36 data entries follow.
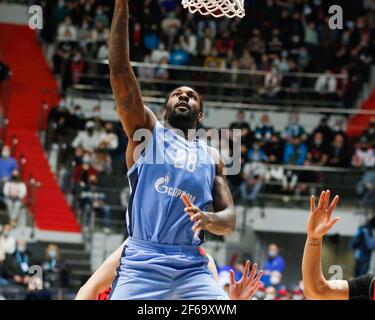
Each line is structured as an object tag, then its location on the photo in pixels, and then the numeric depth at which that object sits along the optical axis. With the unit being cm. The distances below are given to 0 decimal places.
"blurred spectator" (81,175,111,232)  1518
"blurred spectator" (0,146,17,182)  1546
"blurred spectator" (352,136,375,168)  1620
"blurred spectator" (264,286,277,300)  1249
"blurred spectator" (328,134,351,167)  1631
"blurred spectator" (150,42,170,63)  1814
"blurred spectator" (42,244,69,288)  1382
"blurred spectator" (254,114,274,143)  1645
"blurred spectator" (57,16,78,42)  1862
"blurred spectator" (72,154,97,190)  1555
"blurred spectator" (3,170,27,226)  1471
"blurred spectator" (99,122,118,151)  1605
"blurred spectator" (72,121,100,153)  1605
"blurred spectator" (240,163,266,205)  1557
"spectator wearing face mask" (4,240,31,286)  1359
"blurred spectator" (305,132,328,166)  1634
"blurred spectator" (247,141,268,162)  1599
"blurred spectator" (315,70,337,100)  1806
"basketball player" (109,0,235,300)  537
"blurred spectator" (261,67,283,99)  1784
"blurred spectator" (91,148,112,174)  1566
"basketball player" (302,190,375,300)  492
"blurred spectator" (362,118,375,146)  1659
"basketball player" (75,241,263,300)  622
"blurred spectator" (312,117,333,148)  1666
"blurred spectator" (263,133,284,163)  1620
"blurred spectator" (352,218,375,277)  1480
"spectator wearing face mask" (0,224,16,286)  1378
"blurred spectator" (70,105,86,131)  1639
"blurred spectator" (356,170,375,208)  1557
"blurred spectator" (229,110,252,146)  1623
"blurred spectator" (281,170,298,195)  1577
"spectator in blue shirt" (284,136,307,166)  1631
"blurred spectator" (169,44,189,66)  1811
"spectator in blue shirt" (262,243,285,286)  1385
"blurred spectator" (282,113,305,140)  1680
